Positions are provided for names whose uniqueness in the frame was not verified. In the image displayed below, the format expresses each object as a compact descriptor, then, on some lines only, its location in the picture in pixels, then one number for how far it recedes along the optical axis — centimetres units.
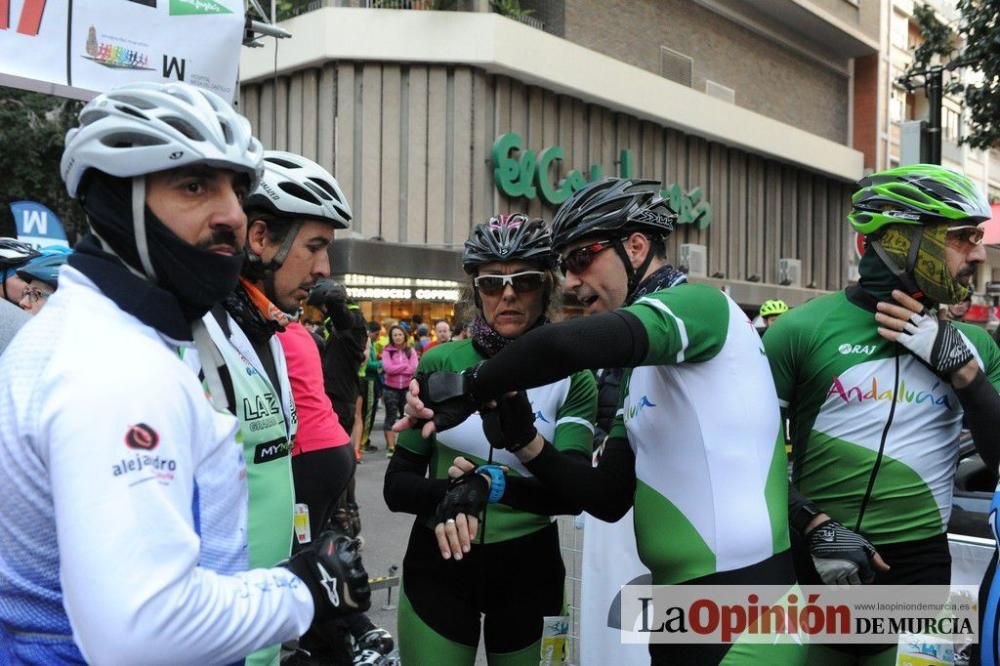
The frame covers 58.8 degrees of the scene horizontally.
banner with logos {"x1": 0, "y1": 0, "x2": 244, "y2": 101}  550
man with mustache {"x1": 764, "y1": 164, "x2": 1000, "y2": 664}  292
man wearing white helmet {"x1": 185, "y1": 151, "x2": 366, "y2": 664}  222
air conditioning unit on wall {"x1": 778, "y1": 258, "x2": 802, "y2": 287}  3272
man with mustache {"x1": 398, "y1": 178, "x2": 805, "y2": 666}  221
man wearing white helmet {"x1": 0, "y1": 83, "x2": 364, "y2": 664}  129
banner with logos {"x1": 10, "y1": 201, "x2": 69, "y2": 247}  1011
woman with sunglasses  305
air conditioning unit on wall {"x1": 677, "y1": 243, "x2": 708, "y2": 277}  2760
